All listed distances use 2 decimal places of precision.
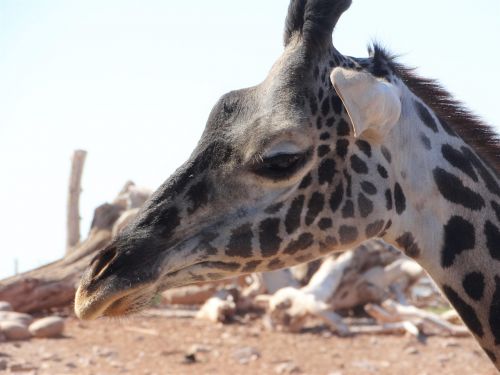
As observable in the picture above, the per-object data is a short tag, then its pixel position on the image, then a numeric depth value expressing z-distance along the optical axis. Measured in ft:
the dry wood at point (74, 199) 92.02
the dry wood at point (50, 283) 65.98
